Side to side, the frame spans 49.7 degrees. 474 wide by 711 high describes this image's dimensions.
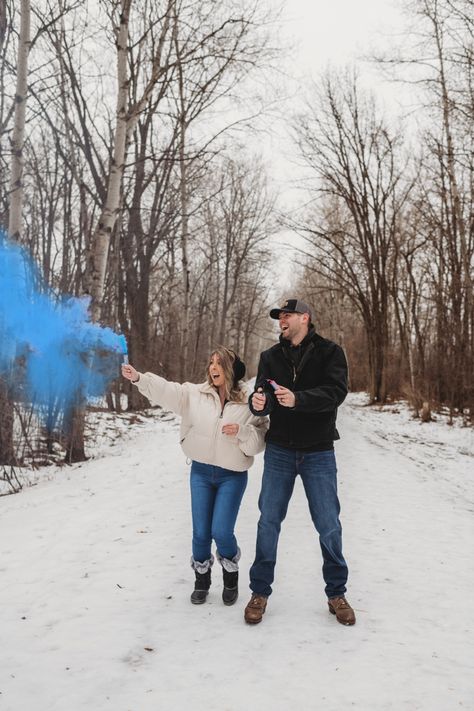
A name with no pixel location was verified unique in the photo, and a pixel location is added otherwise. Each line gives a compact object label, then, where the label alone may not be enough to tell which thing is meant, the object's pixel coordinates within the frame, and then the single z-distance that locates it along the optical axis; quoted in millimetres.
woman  3777
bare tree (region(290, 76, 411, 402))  21859
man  3554
